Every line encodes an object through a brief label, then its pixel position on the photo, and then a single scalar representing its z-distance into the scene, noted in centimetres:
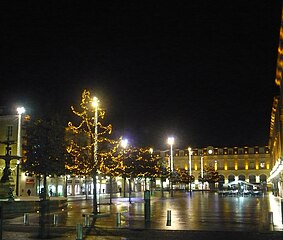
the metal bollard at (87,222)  2317
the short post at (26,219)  2445
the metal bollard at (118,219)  2294
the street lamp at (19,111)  4516
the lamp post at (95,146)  2990
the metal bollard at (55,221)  2402
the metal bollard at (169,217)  2352
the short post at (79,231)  1797
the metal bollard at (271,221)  2159
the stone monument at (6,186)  3647
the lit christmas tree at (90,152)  3058
